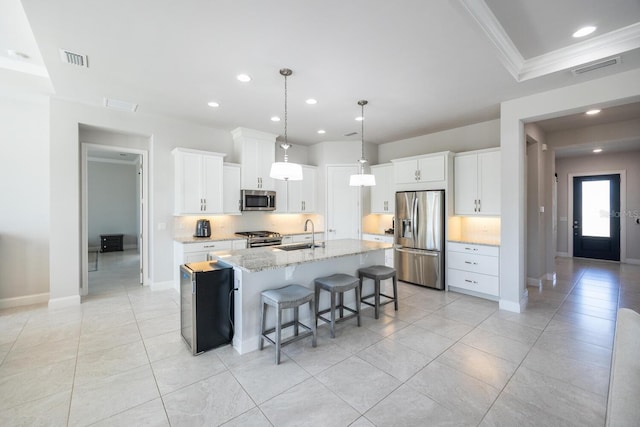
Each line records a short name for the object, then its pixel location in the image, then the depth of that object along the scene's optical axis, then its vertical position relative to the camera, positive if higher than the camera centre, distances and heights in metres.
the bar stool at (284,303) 2.61 -0.87
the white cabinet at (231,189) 5.21 +0.47
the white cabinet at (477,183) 4.47 +0.50
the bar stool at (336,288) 3.10 -0.85
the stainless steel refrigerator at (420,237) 4.84 -0.45
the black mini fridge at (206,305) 2.71 -0.92
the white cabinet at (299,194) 5.95 +0.43
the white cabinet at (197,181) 4.76 +0.56
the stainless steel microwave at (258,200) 5.38 +0.27
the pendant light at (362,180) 3.82 +0.45
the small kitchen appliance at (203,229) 4.99 -0.28
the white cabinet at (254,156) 5.38 +1.14
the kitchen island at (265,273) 2.79 -0.68
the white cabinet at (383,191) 5.91 +0.48
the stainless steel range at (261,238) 5.09 -0.47
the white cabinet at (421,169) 4.90 +0.82
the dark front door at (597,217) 7.14 -0.13
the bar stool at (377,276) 3.61 -0.82
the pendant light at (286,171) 3.02 +0.47
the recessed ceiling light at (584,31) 2.55 +1.69
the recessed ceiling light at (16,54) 3.23 +1.90
